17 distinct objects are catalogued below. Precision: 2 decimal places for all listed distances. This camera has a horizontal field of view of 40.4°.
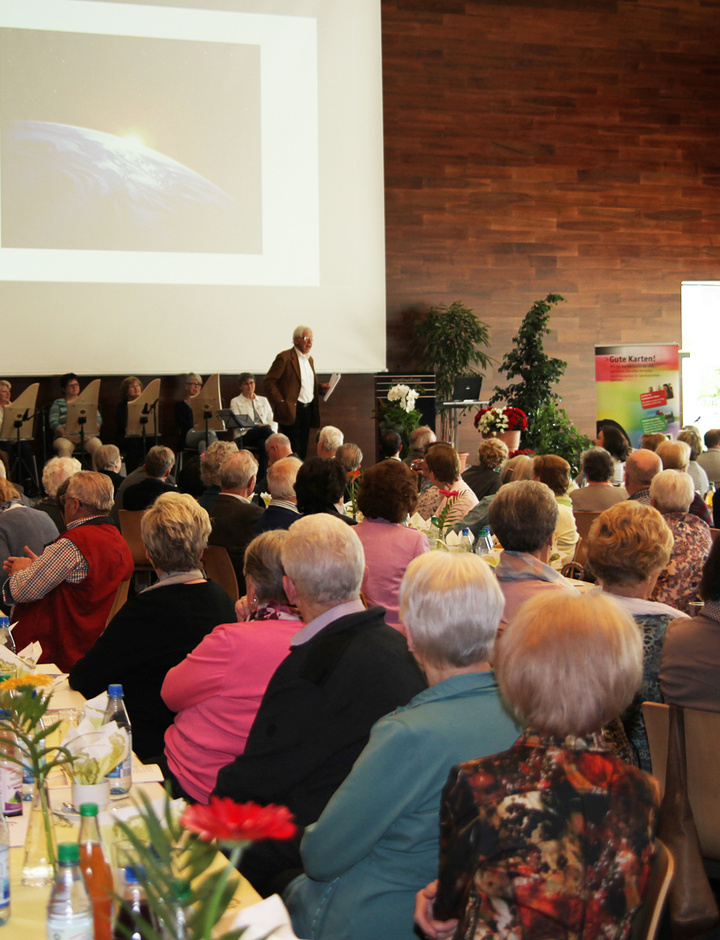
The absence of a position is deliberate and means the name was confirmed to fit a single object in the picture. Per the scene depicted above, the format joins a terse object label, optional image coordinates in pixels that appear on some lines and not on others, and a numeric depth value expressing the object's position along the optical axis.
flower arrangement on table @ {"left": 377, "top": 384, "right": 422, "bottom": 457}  10.06
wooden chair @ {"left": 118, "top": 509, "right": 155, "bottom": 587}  5.65
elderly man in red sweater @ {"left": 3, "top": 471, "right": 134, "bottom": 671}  3.71
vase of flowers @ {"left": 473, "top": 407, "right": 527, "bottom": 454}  8.08
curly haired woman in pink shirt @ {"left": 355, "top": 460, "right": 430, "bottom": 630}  3.86
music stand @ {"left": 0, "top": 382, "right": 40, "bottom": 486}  9.84
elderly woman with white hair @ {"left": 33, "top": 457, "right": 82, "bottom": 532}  5.51
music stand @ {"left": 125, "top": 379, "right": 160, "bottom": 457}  10.35
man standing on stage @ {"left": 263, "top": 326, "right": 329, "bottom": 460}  9.40
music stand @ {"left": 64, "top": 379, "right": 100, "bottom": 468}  10.08
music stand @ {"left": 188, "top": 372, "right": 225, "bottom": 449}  10.33
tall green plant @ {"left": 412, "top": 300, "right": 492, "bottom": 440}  11.19
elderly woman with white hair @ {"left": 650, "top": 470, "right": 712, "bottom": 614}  4.07
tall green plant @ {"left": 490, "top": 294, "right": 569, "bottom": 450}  11.28
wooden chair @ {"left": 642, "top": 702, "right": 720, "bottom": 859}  2.32
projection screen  9.63
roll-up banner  12.73
